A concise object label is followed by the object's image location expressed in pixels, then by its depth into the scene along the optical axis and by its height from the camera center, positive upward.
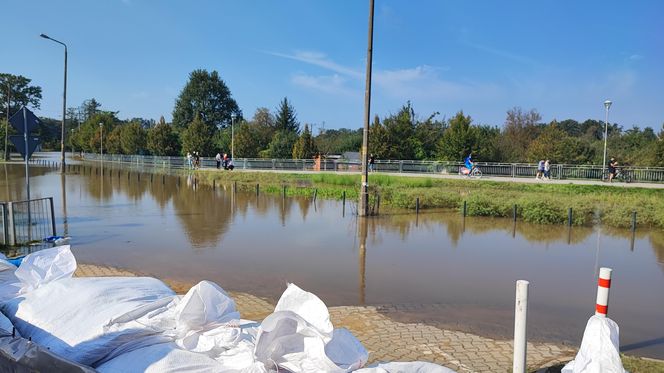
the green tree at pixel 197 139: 52.38 +1.60
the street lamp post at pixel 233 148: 49.12 +0.75
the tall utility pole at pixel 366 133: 15.16 +0.88
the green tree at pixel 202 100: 82.69 +9.39
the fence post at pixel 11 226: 9.22 -1.58
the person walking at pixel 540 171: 29.64 -0.30
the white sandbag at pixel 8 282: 4.30 -1.28
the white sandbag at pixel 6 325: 3.43 -1.31
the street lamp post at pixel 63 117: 33.75 +2.27
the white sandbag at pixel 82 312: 3.34 -1.26
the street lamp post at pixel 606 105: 28.34 +3.79
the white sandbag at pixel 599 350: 3.42 -1.32
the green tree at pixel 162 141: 59.12 +1.40
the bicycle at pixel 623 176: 28.16 -0.37
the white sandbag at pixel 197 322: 3.29 -1.23
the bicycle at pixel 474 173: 31.49 -0.58
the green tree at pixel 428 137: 44.39 +2.49
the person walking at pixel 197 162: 44.65 -0.76
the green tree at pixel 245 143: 50.38 +1.33
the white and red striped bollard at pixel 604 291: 3.80 -0.96
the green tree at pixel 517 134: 44.16 +3.43
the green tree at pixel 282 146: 50.22 +1.14
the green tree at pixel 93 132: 82.44 +3.20
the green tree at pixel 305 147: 45.06 +1.01
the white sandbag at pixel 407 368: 2.86 -1.28
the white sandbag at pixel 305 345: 2.91 -1.16
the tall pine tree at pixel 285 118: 64.94 +5.30
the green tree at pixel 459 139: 39.56 +2.04
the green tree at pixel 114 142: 72.81 +1.36
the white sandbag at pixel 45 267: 4.30 -1.10
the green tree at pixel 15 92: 83.06 +9.83
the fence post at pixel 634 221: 13.78 -1.48
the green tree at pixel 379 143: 41.88 +1.58
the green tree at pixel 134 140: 66.00 +1.65
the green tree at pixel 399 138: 42.25 +2.11
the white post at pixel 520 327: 3.66 -1.24
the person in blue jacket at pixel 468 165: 31.02 -0.10
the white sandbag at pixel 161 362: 3.01 -1.34
